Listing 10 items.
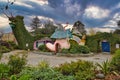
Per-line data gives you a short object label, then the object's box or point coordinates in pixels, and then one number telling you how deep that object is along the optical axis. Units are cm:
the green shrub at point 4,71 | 313
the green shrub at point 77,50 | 967
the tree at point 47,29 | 1767
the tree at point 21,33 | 1223
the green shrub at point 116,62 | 368
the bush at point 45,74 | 291
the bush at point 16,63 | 362
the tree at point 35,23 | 2174
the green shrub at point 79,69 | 308
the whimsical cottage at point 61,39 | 1018
